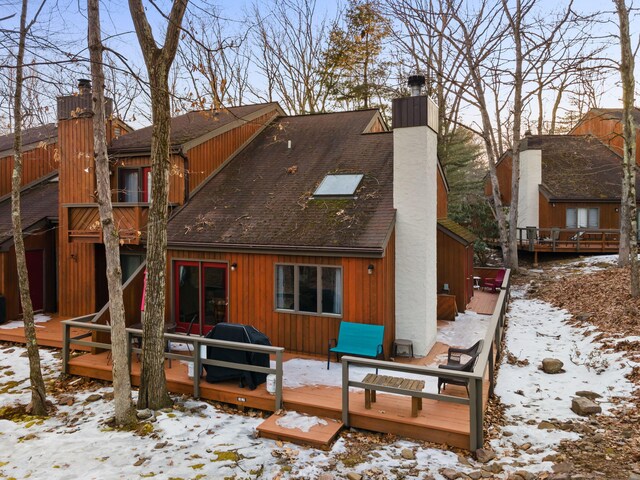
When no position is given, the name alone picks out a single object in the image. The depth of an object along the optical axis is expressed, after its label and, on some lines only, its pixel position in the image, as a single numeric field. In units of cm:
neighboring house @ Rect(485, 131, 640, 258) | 2216
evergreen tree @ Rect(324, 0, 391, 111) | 2365
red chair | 1597
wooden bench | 661
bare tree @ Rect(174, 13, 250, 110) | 2503
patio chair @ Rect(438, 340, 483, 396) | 708
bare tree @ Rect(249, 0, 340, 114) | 2495
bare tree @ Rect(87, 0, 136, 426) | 697
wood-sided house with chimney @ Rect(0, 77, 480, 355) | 978
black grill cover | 783
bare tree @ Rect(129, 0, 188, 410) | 731
